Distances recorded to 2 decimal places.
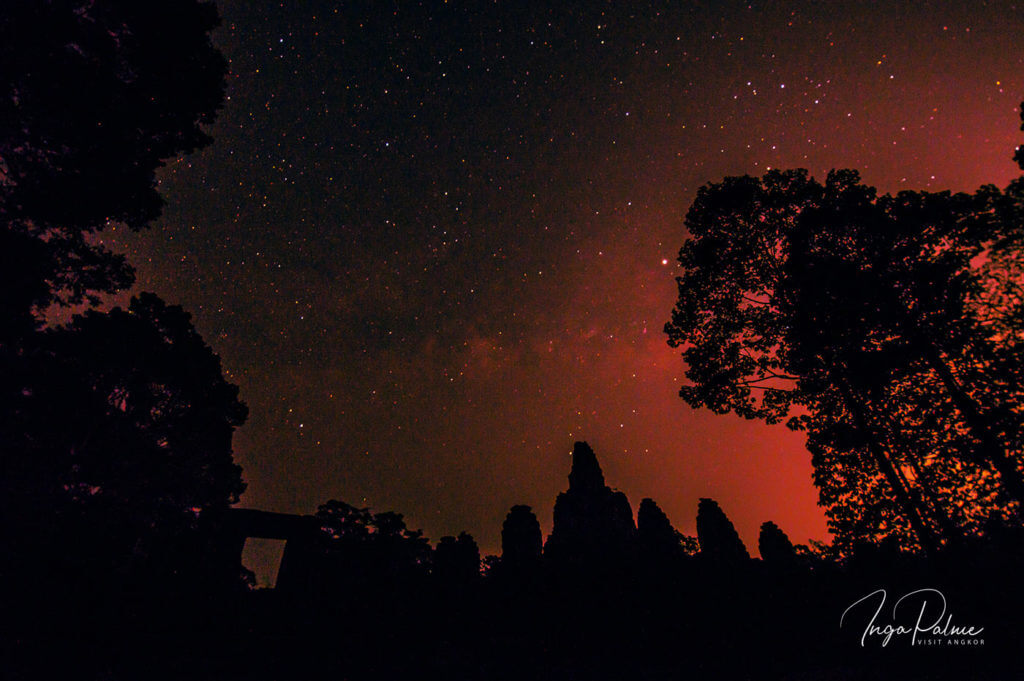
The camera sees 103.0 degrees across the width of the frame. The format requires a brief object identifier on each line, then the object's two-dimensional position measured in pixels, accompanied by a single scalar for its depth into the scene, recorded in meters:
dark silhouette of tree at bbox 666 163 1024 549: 9.99
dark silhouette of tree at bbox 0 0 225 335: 8.33
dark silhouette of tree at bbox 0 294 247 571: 12.09
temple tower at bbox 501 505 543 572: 27.28
